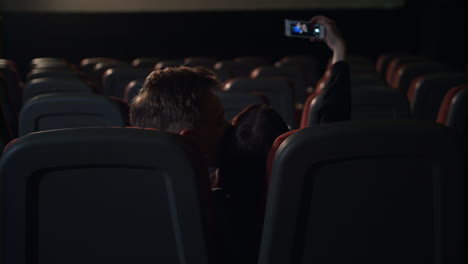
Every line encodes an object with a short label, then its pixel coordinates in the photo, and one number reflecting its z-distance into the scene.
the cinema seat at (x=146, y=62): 9.48
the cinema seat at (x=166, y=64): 8.02
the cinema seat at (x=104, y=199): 1.29
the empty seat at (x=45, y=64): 8.65
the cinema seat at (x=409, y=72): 6.05
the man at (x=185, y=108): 1.77
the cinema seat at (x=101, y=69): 8.48
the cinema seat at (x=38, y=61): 9.76
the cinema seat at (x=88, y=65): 10.06
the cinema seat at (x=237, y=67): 7.82
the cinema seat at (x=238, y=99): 3.27
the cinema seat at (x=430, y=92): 3.96
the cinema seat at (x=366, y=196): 1.28
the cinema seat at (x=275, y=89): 4.23
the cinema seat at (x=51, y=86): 4.12
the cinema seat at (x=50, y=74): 6.15
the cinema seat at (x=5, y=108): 4.33
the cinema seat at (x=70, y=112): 2.69
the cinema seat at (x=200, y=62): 8.55
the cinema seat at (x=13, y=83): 5.93
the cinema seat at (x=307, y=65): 8.63
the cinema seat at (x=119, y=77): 6.36
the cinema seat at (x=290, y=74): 5.96
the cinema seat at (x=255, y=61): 9.45
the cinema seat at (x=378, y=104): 3.23
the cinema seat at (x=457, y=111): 2.64
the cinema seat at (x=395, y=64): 7.56
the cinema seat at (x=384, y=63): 10.04
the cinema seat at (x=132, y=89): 4.34
